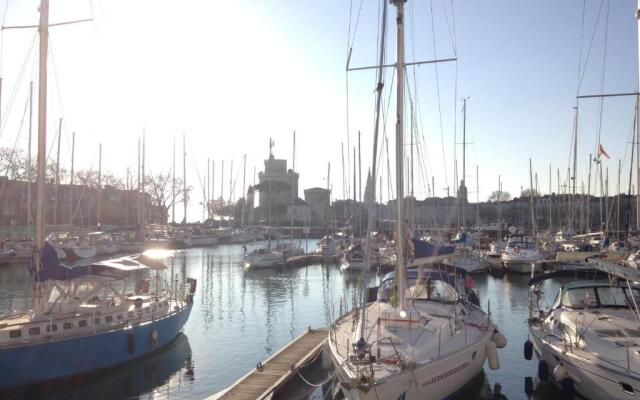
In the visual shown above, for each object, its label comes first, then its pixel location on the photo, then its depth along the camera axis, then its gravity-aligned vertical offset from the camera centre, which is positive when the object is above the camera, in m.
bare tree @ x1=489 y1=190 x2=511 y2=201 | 159.86 +5.81
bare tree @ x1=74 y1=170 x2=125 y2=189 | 92.00 +6.75
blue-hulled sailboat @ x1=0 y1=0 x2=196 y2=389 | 16.53 -3.93
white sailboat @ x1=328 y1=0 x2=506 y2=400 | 11.05 -3.24
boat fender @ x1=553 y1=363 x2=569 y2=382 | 14.05 -4.33
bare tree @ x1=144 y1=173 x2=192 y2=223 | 109.81 +4.51
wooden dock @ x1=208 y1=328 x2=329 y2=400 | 14.59 -5.06
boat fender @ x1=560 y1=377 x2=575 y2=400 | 13.80 -4.61
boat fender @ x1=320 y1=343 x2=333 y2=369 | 14.14 -3.99
